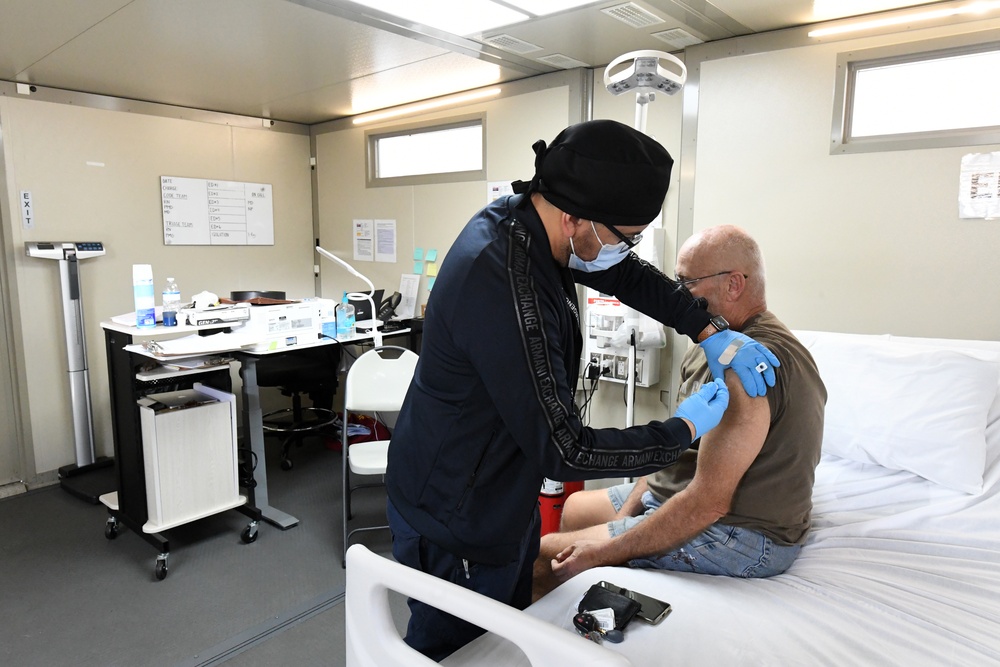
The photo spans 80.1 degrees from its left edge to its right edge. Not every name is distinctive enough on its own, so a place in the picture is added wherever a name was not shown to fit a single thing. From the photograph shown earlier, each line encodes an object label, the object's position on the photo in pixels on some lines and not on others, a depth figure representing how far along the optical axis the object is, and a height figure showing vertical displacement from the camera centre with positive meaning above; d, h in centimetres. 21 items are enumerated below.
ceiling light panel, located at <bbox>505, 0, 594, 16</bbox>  209 +88
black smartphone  122 -73
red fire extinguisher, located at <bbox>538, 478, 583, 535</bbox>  251 -104
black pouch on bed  120 -71
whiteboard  381 +29
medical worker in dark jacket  101 -23
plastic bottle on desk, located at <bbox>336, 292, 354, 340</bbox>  314 -35
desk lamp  312 -37
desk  255 -65
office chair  364 -81
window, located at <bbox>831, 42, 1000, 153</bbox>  202 +57
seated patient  140 -54
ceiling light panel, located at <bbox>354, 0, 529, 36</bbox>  212 +89
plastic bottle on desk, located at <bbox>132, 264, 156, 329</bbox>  258 -18
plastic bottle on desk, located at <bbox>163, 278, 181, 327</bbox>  263 -22
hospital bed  105 -74
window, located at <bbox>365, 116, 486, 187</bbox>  350 +64
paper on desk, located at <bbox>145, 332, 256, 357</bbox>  249 -39
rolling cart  255 -87
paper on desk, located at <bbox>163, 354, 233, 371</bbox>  262 -48
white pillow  175 -47
